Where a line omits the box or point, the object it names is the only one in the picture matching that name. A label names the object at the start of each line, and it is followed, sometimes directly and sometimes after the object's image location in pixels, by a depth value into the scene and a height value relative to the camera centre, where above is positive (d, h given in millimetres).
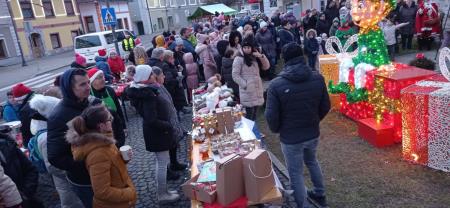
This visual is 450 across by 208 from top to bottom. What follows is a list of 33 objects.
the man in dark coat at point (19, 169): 3516 -1293
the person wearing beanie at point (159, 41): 9203 -467
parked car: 18867 -696
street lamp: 27092 +1885
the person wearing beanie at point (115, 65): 10180 -1049
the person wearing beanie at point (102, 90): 5409 -986
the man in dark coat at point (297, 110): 3559 -1053
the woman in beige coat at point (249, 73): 5648 -964
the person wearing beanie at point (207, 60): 8688 -1035
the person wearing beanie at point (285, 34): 10891 -796
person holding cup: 2858 -960
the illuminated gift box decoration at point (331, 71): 7445 -1434
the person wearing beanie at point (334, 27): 11532 -808
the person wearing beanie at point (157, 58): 7043 -688
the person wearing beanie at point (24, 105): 5211 -993
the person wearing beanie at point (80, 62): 6889 -587
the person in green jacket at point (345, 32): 10023 -882
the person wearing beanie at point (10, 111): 6048 -1188
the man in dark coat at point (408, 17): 12141 -820
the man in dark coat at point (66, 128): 3158 -820
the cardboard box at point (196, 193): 3221 -1600
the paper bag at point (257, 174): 3117 -1427
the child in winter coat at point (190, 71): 8398 -1214
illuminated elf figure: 6020 -535
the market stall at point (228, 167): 3143 -1524
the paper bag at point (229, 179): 3104 -1438
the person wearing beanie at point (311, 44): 10016 -1100
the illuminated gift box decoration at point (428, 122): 4379 -1660
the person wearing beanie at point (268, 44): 10750 -1015
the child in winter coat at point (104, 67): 9297 -969
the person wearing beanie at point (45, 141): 3928 -1137
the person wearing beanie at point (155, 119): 4281 -1165
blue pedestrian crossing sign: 11750 +401
